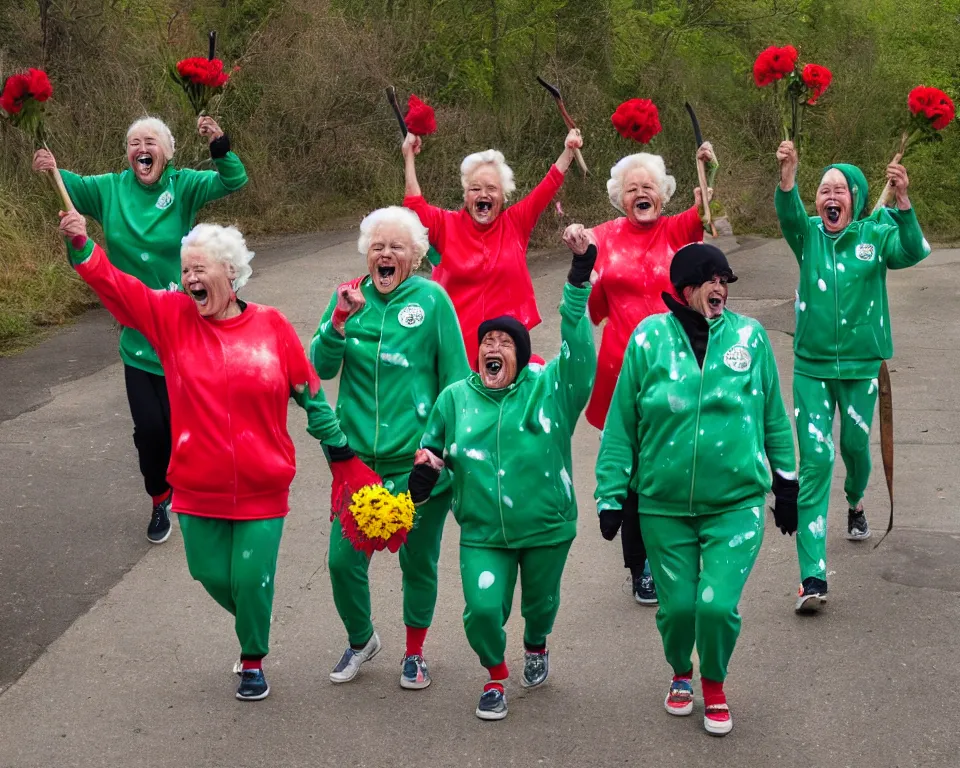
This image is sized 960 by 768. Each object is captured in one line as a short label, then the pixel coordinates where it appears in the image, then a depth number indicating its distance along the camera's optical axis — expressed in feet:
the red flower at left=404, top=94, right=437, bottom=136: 25.61
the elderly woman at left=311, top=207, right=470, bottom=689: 18.80
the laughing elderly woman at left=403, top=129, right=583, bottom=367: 24.30
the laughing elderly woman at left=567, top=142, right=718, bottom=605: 22.07
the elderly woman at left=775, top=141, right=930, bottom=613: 22.50
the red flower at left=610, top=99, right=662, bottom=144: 24.32
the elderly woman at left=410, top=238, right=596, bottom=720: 17.56
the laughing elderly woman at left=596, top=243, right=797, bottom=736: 17.03
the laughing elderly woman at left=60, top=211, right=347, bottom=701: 17.79
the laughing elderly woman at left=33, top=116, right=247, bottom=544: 24.86
